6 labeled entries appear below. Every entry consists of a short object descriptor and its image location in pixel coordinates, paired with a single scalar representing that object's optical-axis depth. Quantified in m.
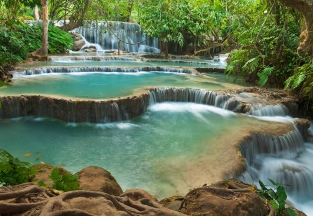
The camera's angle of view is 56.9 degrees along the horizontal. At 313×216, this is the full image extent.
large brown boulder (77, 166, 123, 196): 2.89
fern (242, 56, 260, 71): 9.84
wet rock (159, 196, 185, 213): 2.50
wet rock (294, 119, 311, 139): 7.07
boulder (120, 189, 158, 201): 2.59
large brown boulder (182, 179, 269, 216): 2.16
